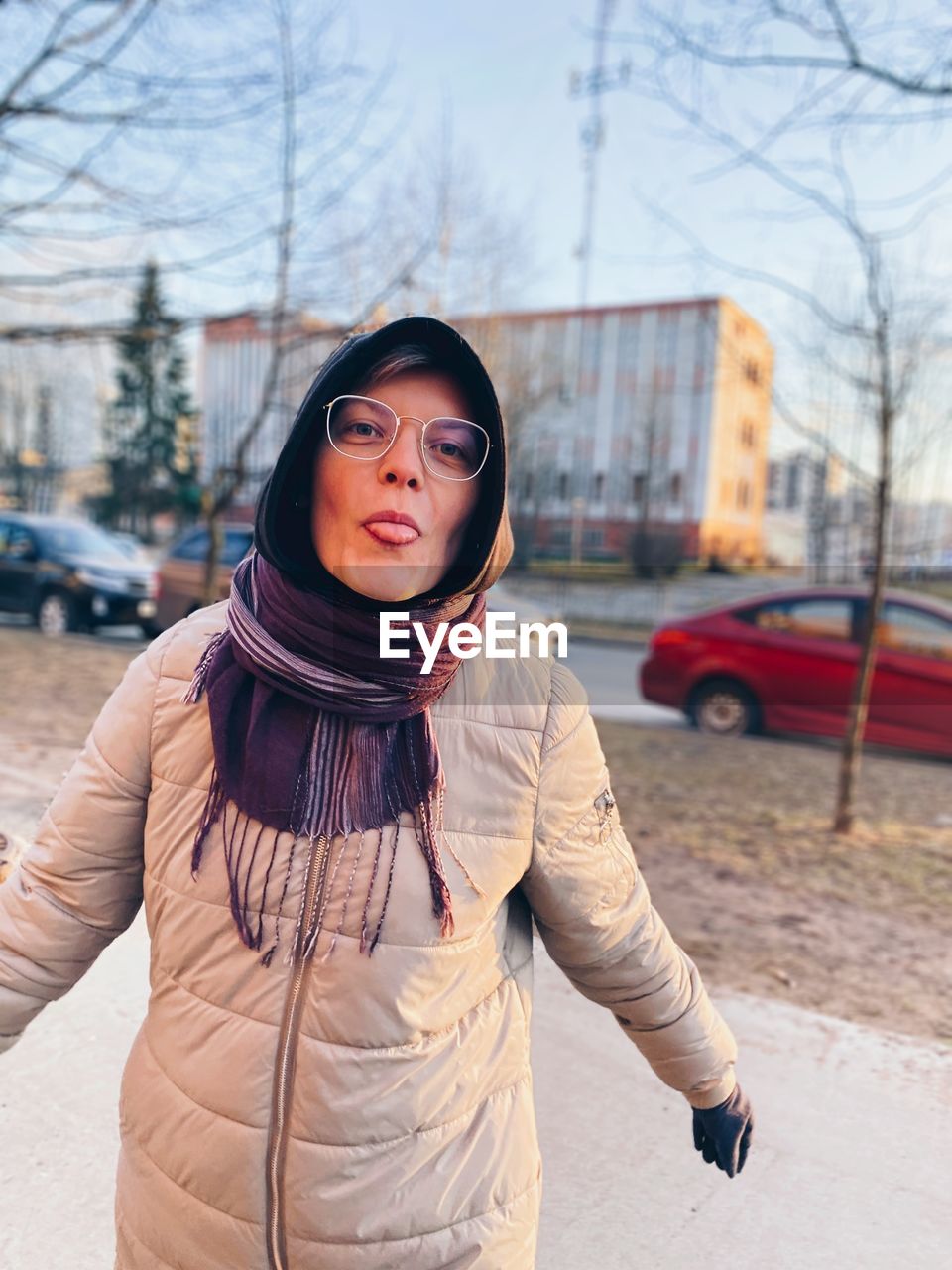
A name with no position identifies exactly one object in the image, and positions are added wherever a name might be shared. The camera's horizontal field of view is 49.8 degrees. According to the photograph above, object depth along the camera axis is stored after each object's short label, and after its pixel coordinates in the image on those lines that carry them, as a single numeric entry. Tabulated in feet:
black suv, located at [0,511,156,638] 45.91
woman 4.13
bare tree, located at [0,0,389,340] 19.12
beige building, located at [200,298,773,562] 40.40
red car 28.35
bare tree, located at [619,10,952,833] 18.07
